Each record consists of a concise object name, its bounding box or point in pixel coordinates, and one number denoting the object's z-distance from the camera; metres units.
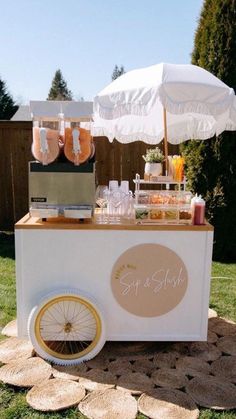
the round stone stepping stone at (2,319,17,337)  2.82
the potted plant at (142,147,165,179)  2.77
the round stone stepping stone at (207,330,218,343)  2.78
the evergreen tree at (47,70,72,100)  47.88
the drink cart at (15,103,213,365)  2.44
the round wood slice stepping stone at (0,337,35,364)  2.51
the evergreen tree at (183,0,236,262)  4.45
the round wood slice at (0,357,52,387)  2.24
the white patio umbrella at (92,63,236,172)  2.30
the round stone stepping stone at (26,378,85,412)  2.06
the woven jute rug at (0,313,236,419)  2.07
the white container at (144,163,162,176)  2.77
